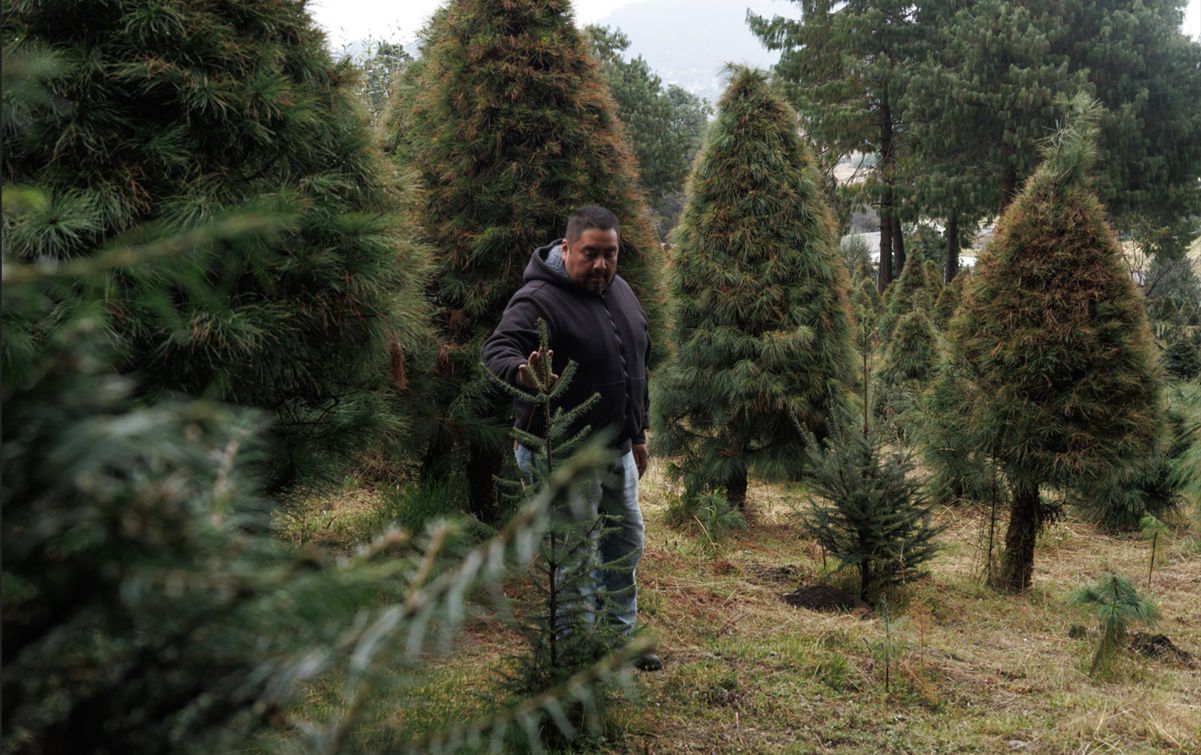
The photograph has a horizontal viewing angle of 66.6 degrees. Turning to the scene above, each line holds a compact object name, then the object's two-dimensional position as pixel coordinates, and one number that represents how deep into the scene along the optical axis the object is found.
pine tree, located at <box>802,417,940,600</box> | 5.59
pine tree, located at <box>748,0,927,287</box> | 25.83
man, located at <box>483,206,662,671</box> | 4.12
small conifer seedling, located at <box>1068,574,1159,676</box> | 4.62
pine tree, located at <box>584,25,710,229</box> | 32.28
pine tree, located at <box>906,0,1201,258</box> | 23.14
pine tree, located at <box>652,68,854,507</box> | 7.65
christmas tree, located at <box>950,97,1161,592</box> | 5.79
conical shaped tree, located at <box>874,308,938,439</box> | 11.63
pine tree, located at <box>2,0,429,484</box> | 2.79
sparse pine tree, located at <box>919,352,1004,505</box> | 6.26
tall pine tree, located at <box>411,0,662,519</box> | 5.29
